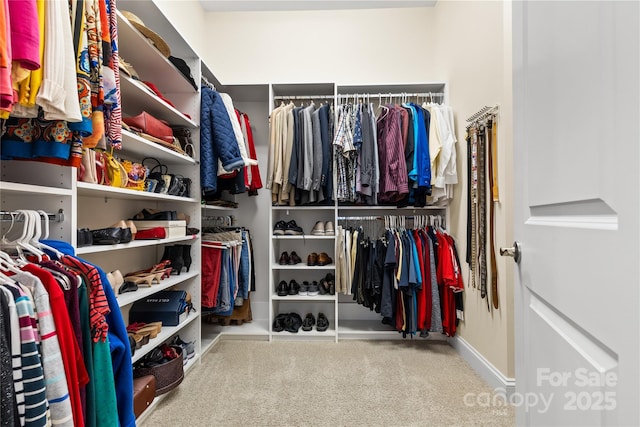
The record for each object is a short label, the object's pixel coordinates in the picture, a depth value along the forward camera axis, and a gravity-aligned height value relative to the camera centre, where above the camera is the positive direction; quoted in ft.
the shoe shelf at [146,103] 5.27 +2.13
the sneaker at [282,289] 9.04 -2.15
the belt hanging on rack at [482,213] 6.53 -0.01
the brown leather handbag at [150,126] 5.57 +1.60
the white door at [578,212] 1.59 +0.00
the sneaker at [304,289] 9.14 -2.18
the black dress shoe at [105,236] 4.63 -0.31
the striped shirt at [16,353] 2.41 -1.04
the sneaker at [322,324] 8.91 -3.11
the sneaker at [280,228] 9.05 -0.40
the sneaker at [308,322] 9.01 -3.10
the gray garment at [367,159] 8.18 +1.39
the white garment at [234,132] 7.28 +1.93
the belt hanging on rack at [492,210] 6.18 +0.05
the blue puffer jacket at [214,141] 7.10 +1.65
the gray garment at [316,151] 8.38 +1.66
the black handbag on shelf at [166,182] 6.26 +0.66
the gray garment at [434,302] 8.02 -2.23
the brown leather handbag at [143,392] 4.81 -2.75
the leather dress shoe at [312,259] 9.23 -1.31
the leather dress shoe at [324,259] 9.24 -1.31
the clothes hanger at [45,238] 3.24 -0.26
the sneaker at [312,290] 9.11 -2.19
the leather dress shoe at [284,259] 9.38 -1.32
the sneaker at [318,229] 9.15 -0.44
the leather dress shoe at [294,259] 9.37 -1.32
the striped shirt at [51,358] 2.61 -1.17
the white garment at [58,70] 2.74 +1.29
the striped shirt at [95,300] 3.16 -0.86
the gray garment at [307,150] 8.32 +1.68
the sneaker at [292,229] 9.06 -0.43
